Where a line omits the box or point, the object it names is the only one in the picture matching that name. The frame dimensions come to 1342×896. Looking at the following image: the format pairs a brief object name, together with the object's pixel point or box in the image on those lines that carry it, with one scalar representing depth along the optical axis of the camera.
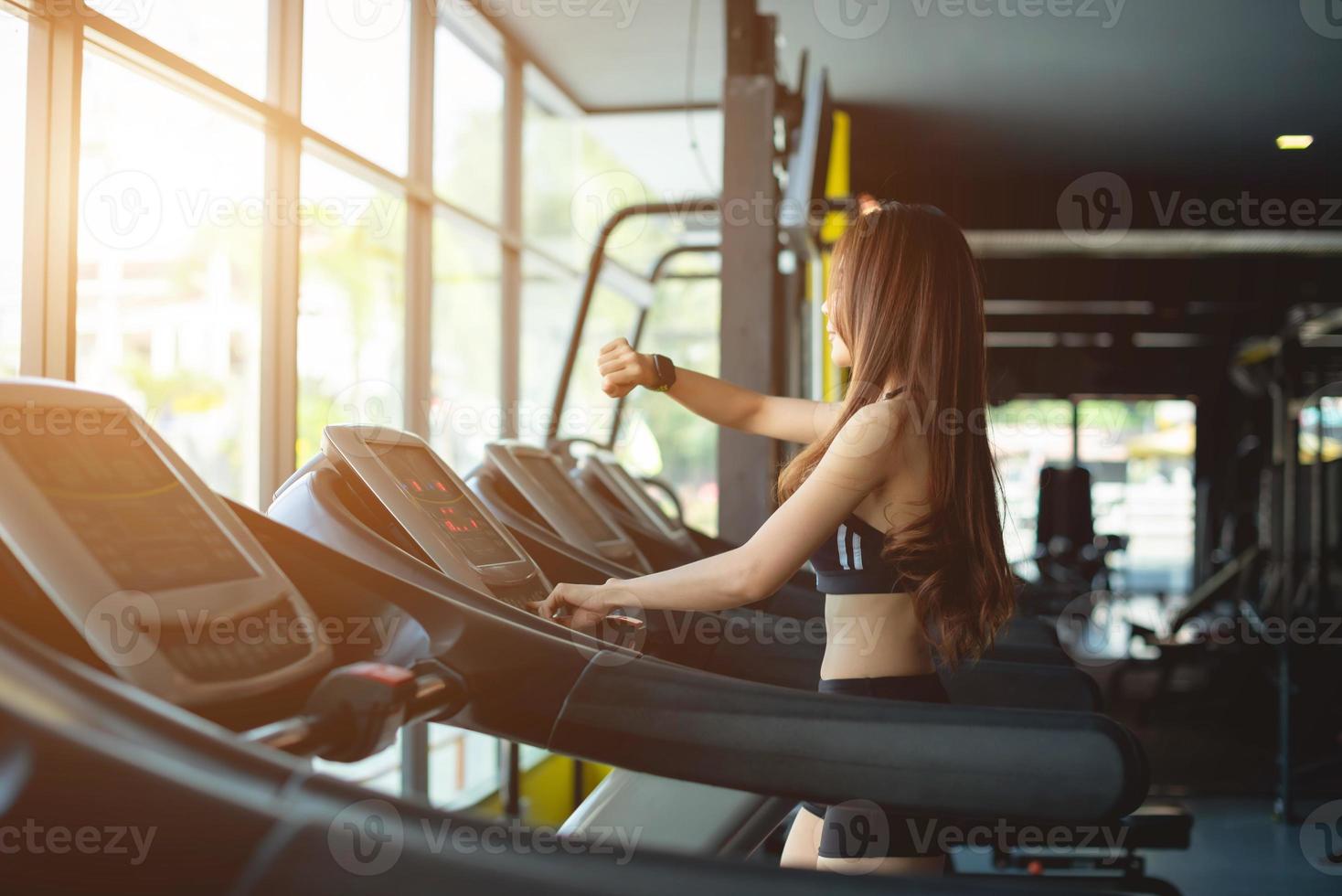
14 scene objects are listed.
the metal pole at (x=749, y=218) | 3.07
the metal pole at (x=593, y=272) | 3.82
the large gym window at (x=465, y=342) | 4.88
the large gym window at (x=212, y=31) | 2.71
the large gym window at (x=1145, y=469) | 11.03
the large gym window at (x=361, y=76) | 3.68
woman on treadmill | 1.48
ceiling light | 6.83
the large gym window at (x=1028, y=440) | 10.72
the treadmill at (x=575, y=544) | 1.99
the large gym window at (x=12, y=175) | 2.28
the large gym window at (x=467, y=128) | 4.78
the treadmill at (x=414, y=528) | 1.35
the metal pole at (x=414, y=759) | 4.33
